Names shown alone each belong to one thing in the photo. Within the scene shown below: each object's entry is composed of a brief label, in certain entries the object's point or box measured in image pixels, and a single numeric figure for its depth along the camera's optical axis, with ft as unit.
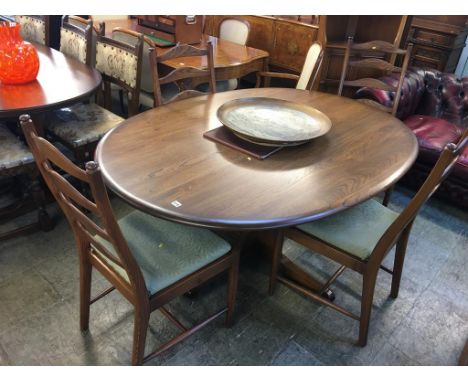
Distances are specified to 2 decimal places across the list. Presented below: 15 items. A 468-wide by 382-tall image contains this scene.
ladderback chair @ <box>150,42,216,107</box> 6.15
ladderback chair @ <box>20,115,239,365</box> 3.32
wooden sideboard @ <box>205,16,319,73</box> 11.39
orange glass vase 6.13
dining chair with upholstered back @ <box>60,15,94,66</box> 8.04
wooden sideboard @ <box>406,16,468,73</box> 12.00
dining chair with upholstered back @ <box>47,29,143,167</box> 7.01
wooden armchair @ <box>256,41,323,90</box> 8.42
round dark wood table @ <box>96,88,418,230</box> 3.66
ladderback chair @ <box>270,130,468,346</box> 4.32
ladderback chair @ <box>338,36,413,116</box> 7.07
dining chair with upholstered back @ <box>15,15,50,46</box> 9.64
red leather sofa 7.89
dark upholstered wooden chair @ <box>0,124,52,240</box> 6.02
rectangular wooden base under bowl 4.63
